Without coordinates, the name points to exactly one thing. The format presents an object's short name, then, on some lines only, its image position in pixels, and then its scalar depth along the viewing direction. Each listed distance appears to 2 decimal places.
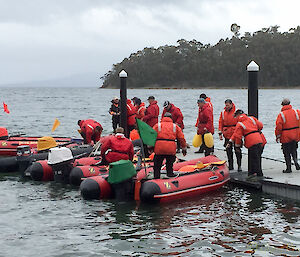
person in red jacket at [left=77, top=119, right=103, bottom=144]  17.42
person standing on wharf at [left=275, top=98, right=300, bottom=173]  13.59
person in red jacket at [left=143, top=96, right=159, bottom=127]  17.28
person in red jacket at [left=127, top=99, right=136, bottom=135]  19.36
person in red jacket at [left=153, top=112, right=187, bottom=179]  12.52
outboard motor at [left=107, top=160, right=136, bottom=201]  12.42
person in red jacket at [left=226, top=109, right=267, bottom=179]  13.29
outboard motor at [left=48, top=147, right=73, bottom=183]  14.48
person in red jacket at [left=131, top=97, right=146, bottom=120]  18.53
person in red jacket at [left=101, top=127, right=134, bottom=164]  13.60
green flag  12.26
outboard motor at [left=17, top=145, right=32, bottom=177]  16.37
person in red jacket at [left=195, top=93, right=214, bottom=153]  16.87
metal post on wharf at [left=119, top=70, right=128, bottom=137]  18.88
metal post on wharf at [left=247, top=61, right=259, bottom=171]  13.66
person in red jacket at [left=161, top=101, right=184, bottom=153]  16.56
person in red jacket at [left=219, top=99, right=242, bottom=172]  14.38
